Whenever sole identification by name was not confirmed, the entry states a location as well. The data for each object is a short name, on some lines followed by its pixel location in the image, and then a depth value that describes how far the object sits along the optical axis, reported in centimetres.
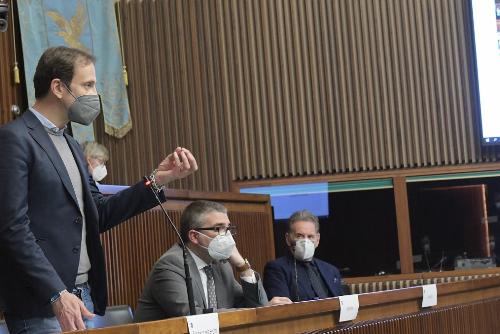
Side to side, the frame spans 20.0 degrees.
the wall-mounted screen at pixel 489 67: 1119
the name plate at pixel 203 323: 366
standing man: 392
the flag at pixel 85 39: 1026
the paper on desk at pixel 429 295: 572
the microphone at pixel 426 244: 1133
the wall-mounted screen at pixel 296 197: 1137
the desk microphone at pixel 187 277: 456
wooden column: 1128
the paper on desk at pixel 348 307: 480
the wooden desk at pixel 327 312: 361
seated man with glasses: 607
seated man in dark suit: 830
